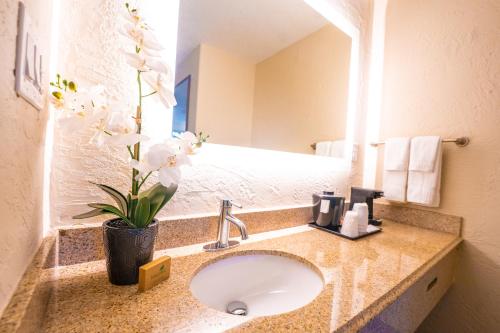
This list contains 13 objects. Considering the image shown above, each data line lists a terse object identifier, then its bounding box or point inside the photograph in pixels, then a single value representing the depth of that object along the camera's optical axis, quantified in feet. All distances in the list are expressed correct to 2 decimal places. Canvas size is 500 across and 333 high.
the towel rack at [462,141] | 3.22
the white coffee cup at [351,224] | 2.81
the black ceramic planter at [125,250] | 1.47
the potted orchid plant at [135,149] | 1.30
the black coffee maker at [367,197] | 3.54
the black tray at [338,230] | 2.85
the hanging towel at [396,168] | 3.64
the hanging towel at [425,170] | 3.32
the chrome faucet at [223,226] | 2.23
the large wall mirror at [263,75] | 2.46
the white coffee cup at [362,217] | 2.98
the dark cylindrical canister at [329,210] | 3.08
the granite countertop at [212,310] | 1.20
